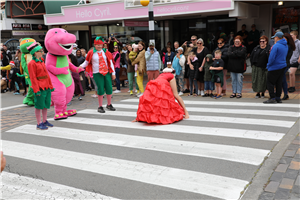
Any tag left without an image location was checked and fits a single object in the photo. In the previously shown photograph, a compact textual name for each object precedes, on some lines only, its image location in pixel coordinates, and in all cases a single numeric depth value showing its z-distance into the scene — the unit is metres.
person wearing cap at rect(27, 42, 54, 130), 6.63
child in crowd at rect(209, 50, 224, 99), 9.42
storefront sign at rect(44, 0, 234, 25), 12.59
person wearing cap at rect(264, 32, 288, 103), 7.97
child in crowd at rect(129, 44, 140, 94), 11.23
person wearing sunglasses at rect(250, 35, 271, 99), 8.77
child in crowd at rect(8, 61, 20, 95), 14.04
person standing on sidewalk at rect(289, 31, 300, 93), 9.66
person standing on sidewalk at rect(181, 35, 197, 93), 10.57
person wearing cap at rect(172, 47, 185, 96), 10.53
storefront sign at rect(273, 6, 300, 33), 14.02
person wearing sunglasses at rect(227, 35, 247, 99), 9.32
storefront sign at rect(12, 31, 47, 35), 20.69
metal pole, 9.48
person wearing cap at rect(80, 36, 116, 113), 8.24
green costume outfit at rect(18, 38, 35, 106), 7.73
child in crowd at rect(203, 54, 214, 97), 9.67
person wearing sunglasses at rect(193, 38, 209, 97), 9.95
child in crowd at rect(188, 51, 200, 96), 9.99
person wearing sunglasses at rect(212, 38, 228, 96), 9.71
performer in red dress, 6.63
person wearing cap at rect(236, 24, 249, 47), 14.53
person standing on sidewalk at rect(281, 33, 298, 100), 8.43
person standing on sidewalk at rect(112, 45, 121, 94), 12.53
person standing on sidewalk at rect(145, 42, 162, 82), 10.60
